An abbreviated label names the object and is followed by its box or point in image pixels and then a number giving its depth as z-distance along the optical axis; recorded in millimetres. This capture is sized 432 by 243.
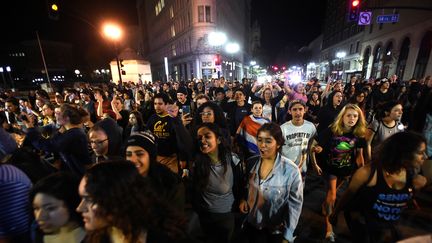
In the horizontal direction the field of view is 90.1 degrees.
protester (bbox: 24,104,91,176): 3150
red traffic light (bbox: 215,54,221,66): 21756
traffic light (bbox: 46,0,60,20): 9801
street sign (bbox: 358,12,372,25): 13452
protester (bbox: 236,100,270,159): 4387
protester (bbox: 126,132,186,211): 2162
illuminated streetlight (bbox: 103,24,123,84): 12703
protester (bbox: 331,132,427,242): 2209
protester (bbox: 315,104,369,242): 3543
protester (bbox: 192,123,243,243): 2746
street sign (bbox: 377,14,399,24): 13352
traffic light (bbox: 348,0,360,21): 12089
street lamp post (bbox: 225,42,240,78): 43400
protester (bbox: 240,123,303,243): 2432
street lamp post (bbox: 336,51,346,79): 52284
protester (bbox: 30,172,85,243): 1636
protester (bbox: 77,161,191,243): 1413
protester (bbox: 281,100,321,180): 3826
